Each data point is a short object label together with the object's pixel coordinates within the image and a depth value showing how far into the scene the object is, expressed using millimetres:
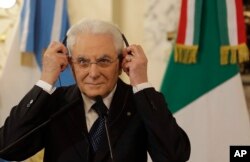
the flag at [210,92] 7131
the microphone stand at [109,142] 6139
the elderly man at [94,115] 6224
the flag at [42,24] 7260
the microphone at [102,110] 6146
